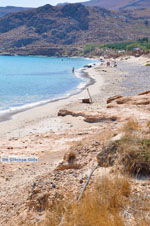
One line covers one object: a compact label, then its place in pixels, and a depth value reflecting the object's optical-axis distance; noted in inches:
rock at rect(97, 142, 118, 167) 263.0
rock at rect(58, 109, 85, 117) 645.2
